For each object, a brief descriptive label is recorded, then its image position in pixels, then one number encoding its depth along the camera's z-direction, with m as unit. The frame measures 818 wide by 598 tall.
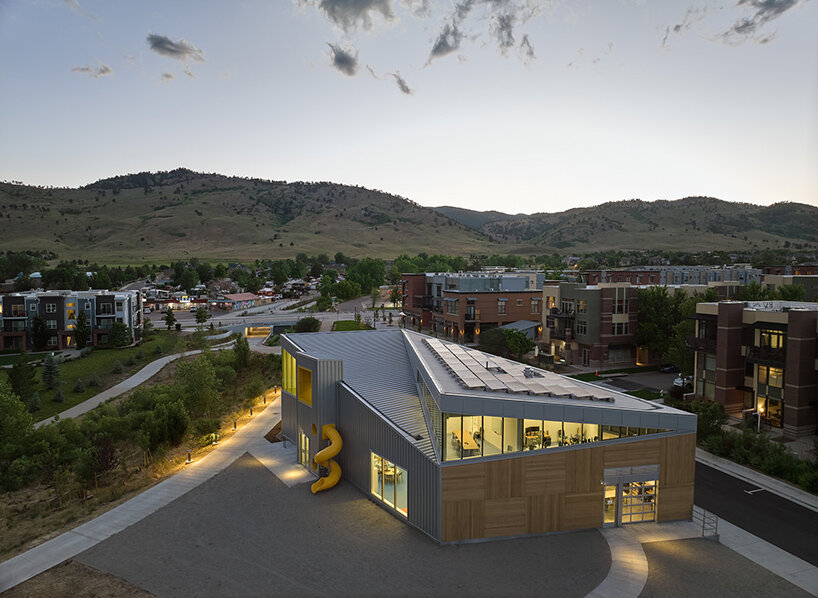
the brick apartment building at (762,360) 30.05
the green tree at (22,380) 43.38
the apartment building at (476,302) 68.19
